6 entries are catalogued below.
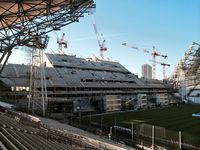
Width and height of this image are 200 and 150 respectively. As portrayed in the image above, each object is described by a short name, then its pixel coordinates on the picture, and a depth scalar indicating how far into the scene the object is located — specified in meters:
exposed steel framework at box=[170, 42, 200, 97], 98.69
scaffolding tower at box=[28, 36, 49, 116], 33.87
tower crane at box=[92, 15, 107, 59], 136.27
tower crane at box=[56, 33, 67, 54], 121.06
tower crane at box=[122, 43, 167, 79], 142.64
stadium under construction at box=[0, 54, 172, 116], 47.78
